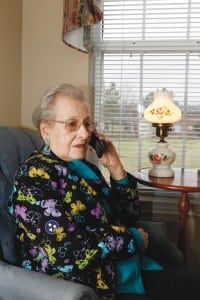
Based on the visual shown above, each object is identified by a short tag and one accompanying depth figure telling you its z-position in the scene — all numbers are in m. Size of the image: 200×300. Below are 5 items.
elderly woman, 1.13
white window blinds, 2.23
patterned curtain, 2.03
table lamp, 1.90
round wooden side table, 1.76
